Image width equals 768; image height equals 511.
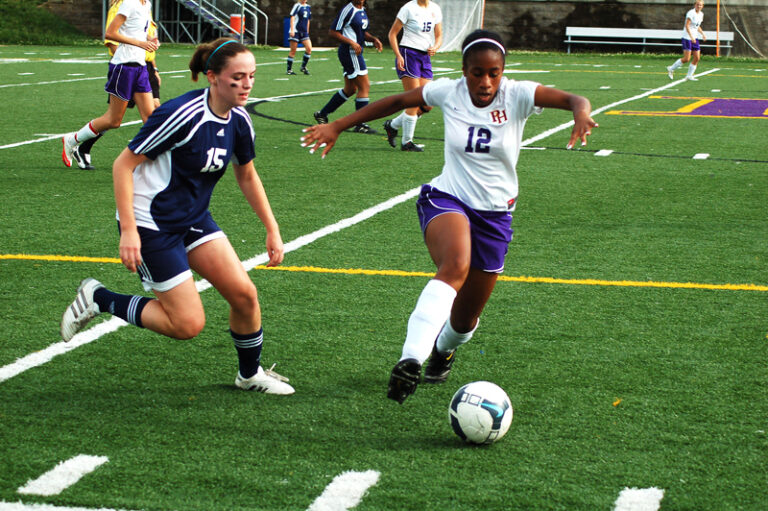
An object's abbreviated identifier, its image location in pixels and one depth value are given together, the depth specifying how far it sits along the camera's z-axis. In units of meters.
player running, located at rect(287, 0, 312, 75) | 27.66
